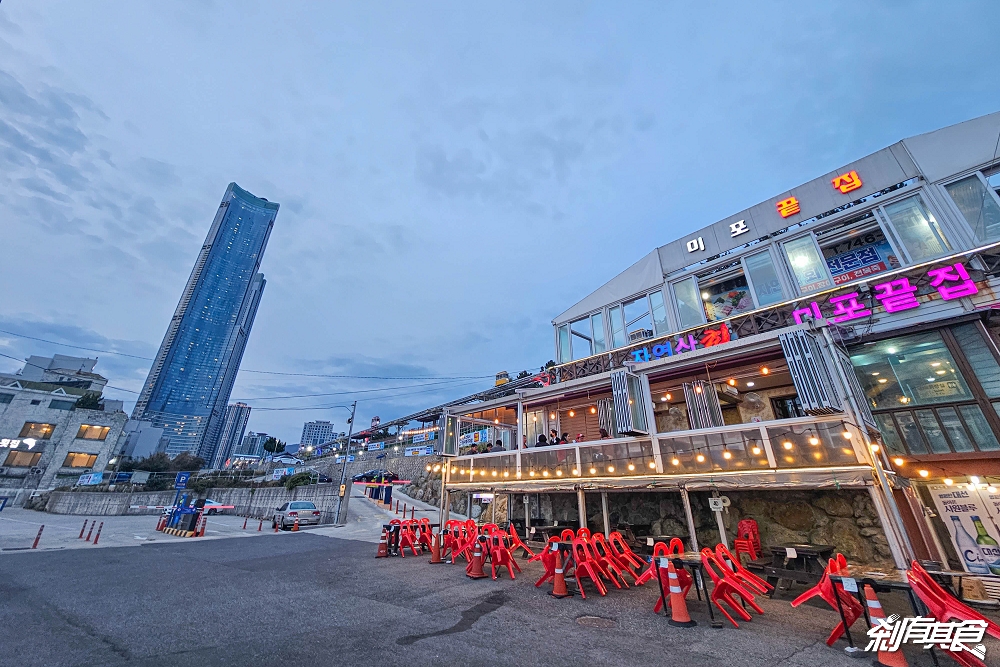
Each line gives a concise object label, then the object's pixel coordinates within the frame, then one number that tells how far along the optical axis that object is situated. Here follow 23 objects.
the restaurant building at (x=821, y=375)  9.70
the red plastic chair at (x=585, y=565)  7.90
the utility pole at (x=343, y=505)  24.78
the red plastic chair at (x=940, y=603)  4.56
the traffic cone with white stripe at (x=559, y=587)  7.80
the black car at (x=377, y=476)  38.28
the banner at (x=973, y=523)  9.42
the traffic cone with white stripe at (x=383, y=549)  12.29
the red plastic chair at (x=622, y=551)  9.25
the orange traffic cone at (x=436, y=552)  11.43
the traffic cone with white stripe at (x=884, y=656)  4.49
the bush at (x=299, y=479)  34.17
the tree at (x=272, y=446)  76.31
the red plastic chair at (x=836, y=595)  5.33
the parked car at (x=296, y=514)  22.27
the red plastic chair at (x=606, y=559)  8.44
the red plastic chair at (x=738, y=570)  6.84
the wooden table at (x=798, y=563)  7.13
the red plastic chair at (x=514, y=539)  11.58
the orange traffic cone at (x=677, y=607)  6.08
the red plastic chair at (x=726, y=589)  6.23
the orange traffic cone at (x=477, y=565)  9.41
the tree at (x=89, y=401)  45.06
